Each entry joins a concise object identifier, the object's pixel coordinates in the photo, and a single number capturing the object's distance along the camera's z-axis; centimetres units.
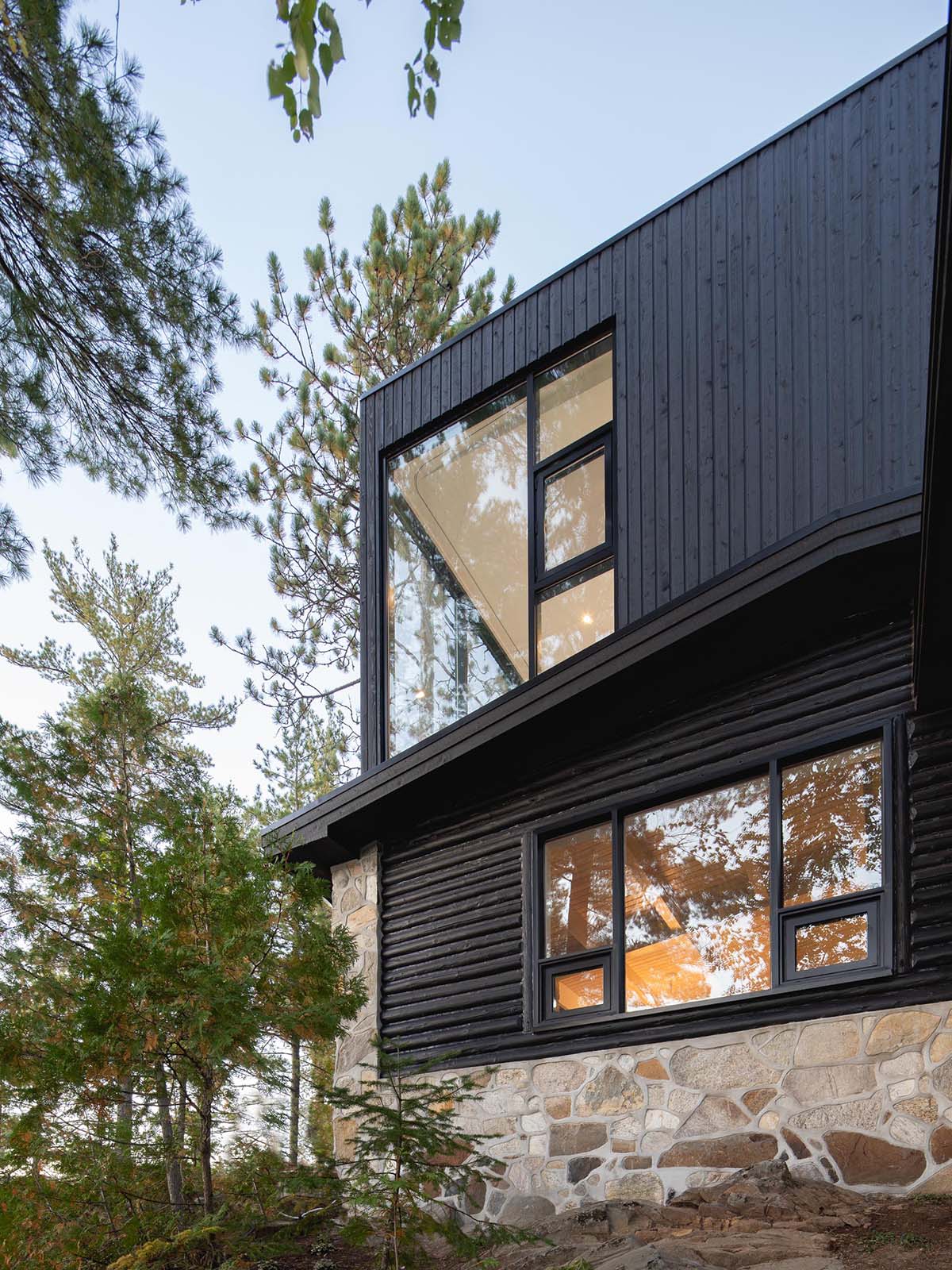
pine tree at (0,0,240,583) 584
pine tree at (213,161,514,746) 1719
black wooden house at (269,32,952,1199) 610
